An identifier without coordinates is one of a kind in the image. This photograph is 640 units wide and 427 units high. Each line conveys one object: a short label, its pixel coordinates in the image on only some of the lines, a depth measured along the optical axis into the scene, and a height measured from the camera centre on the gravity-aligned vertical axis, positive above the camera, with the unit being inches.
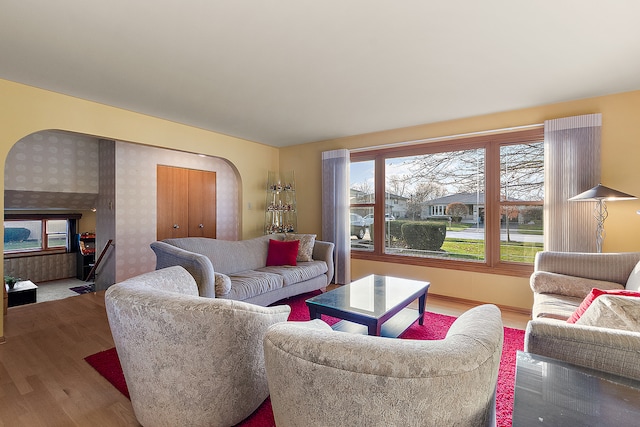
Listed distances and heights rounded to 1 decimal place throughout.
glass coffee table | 86.3 -28.7
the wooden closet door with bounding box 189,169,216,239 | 214.8 +9.3
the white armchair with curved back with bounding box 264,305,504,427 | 29.2 -17.1
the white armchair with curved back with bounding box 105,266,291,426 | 52.1 -25.2
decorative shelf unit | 203.5 +7.9
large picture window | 138.2 +6.3
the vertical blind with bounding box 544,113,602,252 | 117.9 +14.8
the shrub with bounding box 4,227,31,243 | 237.3 -14.0
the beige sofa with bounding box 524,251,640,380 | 36.5 -17.0
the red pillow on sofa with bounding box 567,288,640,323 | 53.3 -16.0
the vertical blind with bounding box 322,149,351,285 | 178.2 +2.4
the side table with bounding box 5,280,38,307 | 168.5 -45.5
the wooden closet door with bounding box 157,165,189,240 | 198.5 +9.6
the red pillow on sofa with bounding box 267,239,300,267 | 153.3 -19.9
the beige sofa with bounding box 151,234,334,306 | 107.1 -24.4
